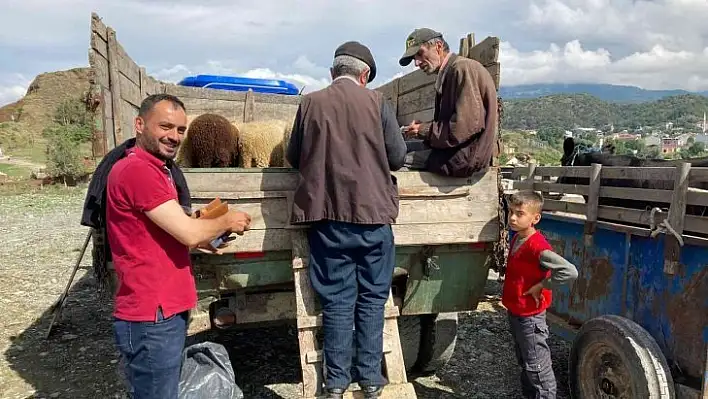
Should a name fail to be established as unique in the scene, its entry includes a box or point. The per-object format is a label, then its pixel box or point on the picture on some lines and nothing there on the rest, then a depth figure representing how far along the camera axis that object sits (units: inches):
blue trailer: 117.6
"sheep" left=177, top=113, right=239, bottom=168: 132.8
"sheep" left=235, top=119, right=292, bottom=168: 142.0
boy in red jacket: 126.6
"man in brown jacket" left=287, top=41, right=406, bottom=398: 109.0
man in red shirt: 84.0
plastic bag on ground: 102.0
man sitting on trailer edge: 122.6
